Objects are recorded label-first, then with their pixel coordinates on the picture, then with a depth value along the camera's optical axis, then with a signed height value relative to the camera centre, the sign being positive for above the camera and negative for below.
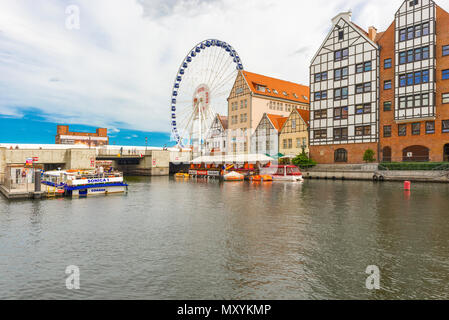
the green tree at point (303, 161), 61.53 +0.95
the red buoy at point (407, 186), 34.38 -2.18
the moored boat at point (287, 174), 51.44 -1.34
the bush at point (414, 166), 44.41 -0.02
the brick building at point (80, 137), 178.88 +17.04
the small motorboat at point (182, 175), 69.18 -2.01
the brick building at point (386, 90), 48.06 +12.90
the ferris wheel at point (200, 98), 66.62 +14.50
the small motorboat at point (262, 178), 54.60 -2.07
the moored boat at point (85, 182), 31.97 -1.70
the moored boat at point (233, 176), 56.00 -1.79
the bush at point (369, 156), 53.53 +1.66
